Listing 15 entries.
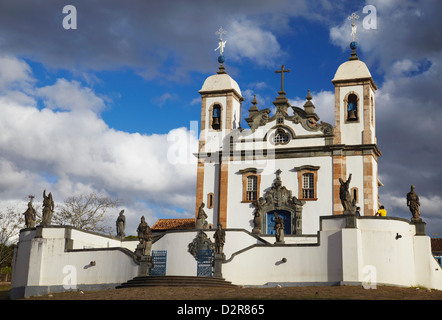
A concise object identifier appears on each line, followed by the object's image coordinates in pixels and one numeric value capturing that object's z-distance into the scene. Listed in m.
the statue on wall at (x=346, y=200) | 29.31
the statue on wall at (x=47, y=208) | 33.36
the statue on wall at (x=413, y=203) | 31.41
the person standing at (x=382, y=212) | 31.47
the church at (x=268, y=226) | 29.16
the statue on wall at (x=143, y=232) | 31.67
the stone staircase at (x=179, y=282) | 28.43
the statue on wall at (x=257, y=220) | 37.28
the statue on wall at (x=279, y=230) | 32.59
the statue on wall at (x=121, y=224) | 38.09
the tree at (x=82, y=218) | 52.53
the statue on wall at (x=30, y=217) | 35.16
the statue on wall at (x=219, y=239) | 30.77
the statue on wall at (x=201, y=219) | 38.03
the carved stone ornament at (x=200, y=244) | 32.06
